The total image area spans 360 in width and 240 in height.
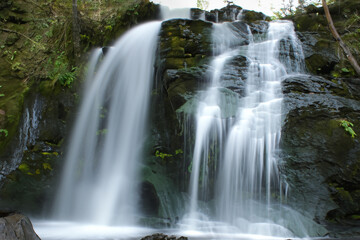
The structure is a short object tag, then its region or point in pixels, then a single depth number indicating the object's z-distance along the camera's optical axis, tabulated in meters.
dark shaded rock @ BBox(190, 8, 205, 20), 12.92
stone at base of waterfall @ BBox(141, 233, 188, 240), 3.88
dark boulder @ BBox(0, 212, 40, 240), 3.08
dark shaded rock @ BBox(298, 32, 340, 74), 7.92
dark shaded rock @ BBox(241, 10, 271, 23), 13.18
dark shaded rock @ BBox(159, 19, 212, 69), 7.46
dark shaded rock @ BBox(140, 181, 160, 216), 6.19
